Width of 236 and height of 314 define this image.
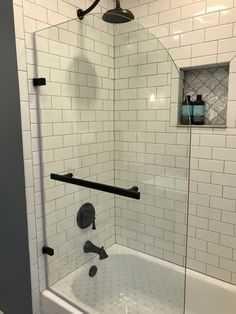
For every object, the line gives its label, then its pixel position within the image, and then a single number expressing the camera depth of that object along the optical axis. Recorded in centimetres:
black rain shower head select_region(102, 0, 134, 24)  151
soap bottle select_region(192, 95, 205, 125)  179
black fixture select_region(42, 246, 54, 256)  170
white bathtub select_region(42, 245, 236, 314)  171
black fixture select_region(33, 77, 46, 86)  154
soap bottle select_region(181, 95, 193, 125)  182
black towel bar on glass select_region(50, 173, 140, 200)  152
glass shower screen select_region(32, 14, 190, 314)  171
